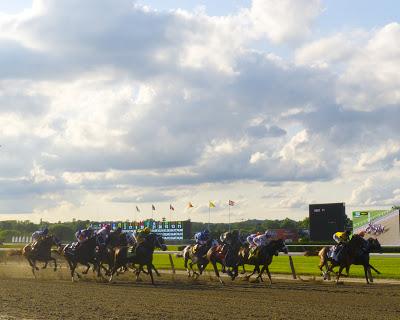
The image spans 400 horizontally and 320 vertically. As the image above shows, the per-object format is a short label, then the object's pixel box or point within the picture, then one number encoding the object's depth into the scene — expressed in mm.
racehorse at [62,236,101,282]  20469
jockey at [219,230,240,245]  19828
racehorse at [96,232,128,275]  20391
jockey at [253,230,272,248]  19203
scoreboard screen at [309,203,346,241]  46031
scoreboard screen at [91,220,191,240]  63094
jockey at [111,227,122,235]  20559
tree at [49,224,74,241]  84219
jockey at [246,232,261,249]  19562
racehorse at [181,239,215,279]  20406
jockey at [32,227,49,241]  22697
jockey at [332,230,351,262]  18406
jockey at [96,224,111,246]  20438
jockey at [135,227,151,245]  18500
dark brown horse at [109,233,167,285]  18156
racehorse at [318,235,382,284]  18109
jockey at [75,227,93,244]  20672
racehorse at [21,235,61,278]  22266
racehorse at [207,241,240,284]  19359
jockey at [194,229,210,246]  20750
